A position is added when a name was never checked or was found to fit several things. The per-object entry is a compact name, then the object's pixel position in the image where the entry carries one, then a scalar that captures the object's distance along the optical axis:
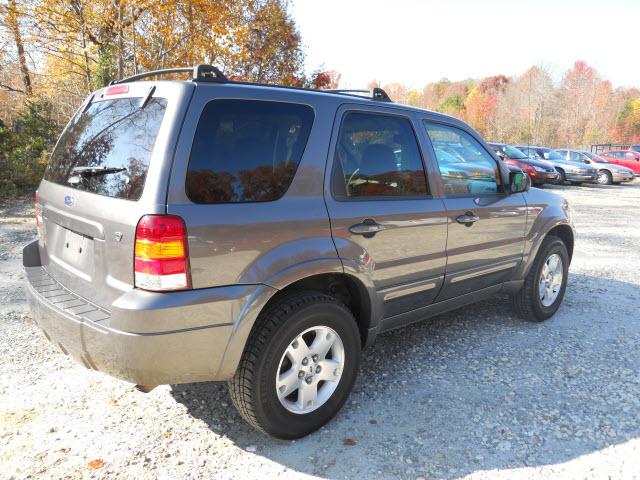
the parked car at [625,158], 24.59
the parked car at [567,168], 20.30
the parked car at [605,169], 21.52
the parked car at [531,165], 18.39
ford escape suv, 2.18
